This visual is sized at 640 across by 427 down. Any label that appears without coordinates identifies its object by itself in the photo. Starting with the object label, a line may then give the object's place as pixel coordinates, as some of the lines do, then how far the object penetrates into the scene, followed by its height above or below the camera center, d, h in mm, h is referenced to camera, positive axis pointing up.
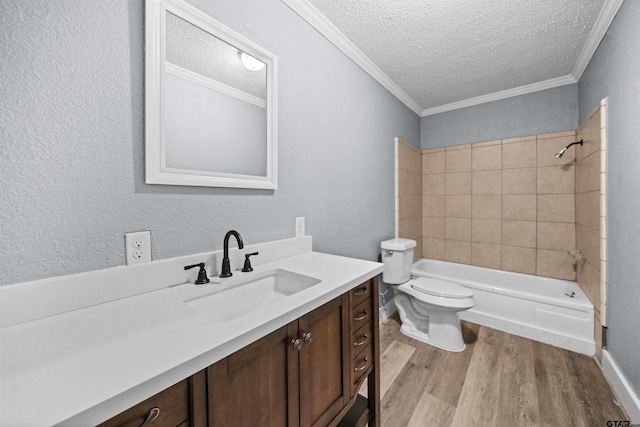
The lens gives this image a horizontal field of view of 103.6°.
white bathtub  1970 -837
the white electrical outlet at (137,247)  878 -127
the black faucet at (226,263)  1070 -219
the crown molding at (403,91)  1529 +1247
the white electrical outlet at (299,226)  1513 -88
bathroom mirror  938 +479
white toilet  2006 -727
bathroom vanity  435 -306
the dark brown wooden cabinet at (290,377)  629 -496
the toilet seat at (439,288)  2027 -653
